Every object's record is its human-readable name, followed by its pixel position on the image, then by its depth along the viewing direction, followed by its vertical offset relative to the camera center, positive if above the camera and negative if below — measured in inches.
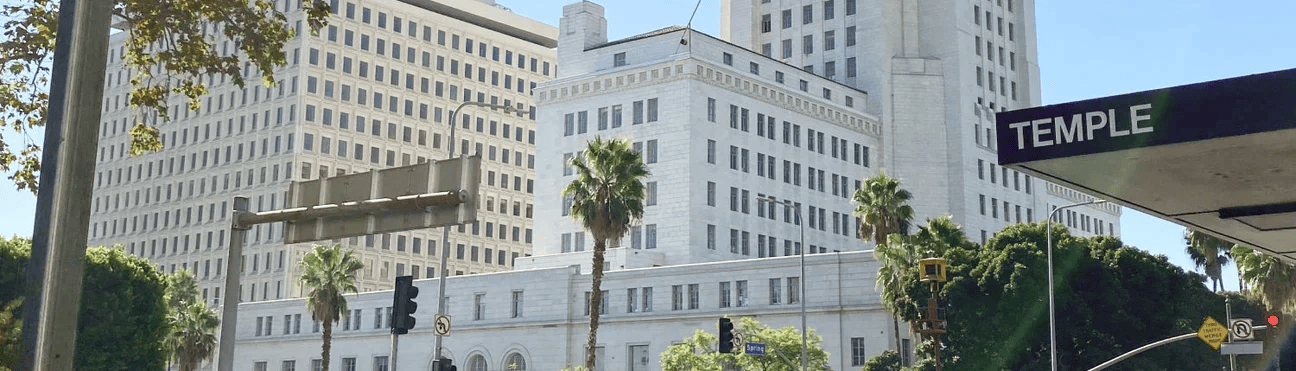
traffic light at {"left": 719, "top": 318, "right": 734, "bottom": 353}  1801.2 +93.3
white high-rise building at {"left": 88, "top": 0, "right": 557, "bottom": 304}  5137.8 +1058.1
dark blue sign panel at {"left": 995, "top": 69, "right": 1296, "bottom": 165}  471.2 +109.5
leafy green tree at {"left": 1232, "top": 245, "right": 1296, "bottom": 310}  2290.8 +235.7
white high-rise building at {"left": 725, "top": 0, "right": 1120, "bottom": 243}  4325.8 +1097.9
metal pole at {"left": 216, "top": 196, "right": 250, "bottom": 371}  810.8 +60.5
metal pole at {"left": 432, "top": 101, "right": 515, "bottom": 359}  1620.3 +174.2
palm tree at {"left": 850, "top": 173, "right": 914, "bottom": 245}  2699.3 +405.2
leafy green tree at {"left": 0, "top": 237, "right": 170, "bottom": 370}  2460.6 +162.5
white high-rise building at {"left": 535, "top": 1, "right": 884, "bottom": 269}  3644.2 +763.3
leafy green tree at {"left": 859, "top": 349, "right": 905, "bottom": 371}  2645.2 +91.5
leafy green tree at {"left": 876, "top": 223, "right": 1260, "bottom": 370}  2246.6 +183.0
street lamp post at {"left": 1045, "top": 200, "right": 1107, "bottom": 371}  1957.8 +105.4
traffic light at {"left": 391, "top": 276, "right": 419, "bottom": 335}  1121.4 +78.0
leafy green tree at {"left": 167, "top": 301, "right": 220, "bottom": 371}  3513.8 +162.7
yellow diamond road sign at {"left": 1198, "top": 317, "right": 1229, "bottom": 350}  1728.7 +105.4
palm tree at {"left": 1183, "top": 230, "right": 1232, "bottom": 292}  2659.9 +336.3
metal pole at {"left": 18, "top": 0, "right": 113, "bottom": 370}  339.0 +51.7
